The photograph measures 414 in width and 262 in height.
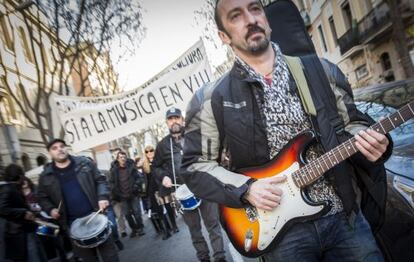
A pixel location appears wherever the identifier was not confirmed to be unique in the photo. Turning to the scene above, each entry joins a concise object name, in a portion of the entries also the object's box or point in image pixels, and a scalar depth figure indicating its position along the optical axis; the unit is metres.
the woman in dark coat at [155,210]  8.13
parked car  2.76
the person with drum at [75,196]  4.84
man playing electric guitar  1.93
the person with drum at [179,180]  5.01
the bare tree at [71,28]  12.31
